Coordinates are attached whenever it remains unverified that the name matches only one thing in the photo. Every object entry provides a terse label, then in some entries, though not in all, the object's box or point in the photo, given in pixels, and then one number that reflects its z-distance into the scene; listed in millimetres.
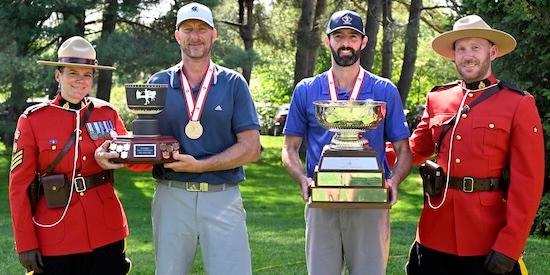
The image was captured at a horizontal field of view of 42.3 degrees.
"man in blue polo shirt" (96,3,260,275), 4387
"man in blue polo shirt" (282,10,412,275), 4352
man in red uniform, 3994
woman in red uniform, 4191
